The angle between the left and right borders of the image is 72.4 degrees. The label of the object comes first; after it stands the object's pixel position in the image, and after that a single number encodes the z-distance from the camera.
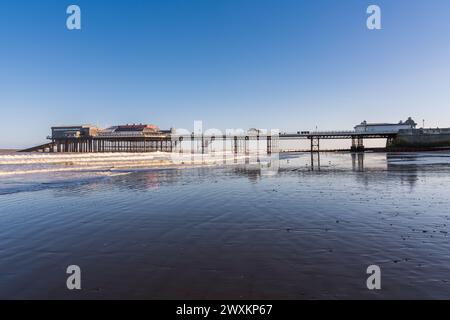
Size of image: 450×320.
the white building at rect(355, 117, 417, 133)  158.51
